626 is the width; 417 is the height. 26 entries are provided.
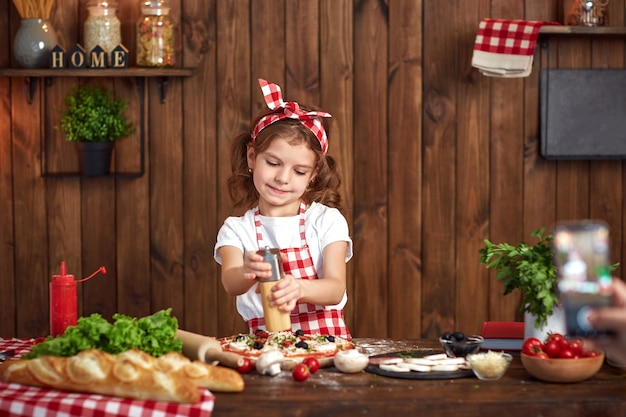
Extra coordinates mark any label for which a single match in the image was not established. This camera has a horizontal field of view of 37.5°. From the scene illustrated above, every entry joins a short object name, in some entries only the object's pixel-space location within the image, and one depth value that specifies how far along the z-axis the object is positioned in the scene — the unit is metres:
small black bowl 2.05
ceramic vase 3.36
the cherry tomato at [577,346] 1.91
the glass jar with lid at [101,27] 3.37
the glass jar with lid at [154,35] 3.37
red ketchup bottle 2.15
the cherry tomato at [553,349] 1.91
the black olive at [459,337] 2.05
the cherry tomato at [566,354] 1.89
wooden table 1.76
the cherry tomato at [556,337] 1.94
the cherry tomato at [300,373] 1.89
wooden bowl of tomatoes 1.88
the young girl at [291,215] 2.49
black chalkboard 3.58
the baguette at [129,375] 1.77
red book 2.29
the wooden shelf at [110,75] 3.34
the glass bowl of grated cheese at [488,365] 1.90
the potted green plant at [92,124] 3.36
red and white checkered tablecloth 1.73
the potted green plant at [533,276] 2.05
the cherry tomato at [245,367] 1.96
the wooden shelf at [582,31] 3.42
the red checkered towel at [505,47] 3.40
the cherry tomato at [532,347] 1.93
